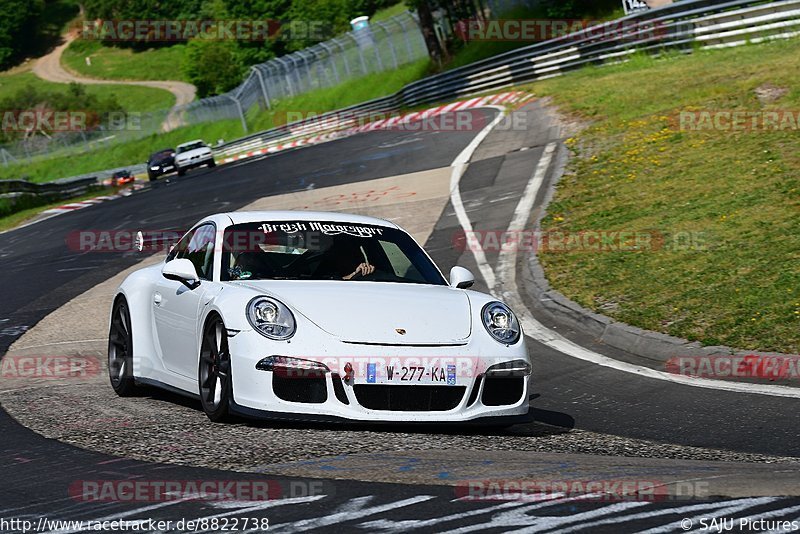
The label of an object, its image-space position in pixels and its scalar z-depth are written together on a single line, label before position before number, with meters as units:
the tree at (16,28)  135.88
